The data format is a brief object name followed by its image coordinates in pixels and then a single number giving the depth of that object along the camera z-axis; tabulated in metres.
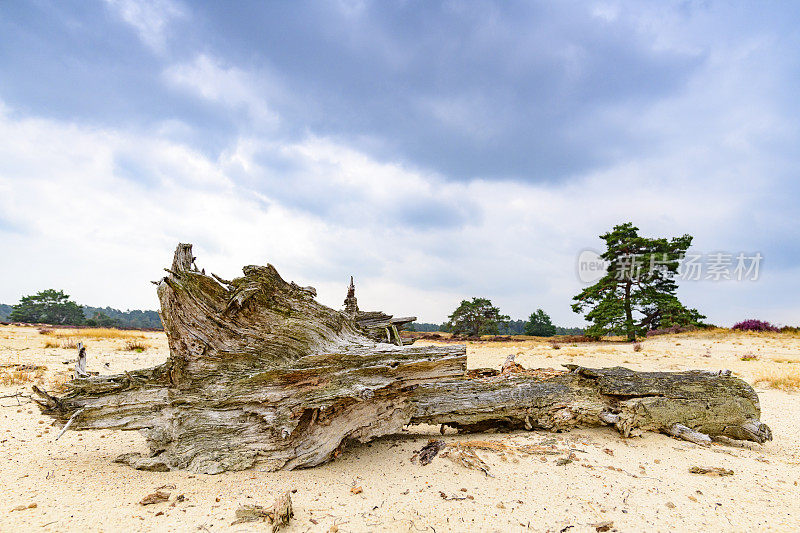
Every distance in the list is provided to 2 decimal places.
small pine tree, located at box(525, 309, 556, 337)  55.97
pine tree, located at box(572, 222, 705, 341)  33.25
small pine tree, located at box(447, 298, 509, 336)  50.94
